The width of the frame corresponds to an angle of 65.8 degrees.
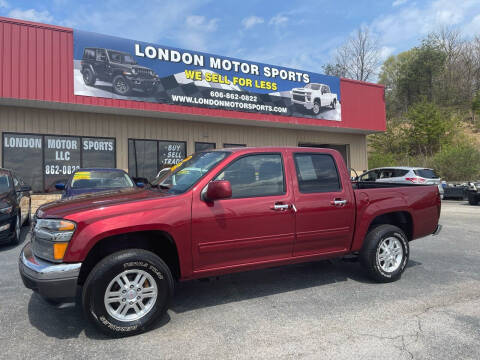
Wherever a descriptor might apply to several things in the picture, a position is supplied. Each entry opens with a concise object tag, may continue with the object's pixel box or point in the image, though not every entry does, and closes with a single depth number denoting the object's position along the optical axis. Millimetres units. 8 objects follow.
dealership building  12281
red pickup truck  3297
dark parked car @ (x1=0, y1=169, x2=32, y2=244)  7049
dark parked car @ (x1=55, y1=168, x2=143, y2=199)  8242
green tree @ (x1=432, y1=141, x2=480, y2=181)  22422
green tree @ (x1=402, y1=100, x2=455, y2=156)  32062
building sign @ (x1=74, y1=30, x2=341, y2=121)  13133
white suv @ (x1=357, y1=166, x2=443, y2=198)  15875
